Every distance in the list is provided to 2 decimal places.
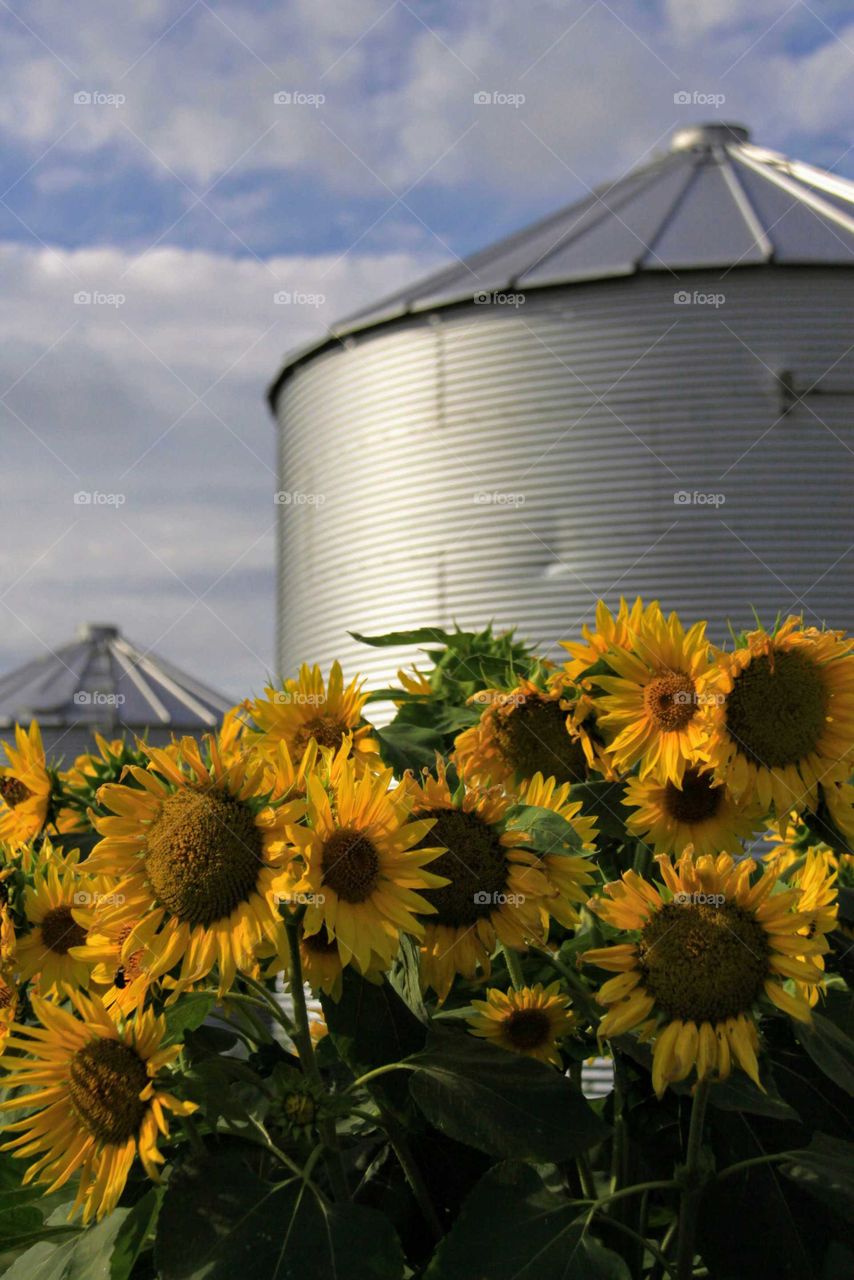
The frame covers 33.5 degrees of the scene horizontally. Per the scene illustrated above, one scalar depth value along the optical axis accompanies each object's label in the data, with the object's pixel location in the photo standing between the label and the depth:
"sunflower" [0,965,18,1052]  0.90
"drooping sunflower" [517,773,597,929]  0.91
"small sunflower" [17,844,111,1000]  0.93
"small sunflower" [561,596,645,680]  1.03
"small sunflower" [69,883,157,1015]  0.82
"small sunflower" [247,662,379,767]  1.12
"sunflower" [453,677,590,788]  1.08
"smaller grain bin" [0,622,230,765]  13.24
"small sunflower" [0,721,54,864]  1.35
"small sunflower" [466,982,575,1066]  0.94
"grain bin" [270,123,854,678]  8.71
